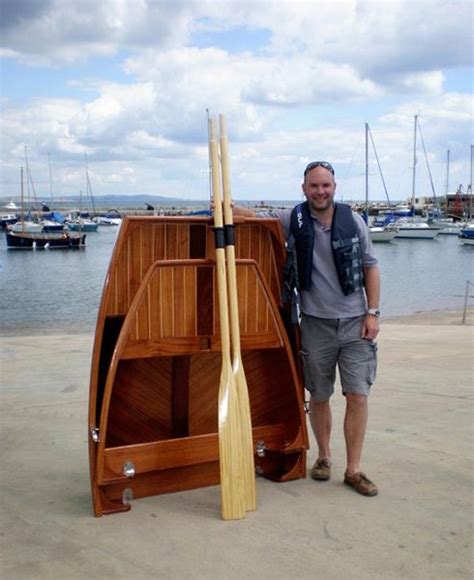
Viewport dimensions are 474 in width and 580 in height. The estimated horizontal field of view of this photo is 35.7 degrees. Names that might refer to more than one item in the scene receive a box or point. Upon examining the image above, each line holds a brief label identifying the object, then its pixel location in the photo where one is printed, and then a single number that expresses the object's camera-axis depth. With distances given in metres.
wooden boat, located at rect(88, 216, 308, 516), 3.75
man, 4.09
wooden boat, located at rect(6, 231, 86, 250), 59.47
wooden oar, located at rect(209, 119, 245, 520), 3.72
